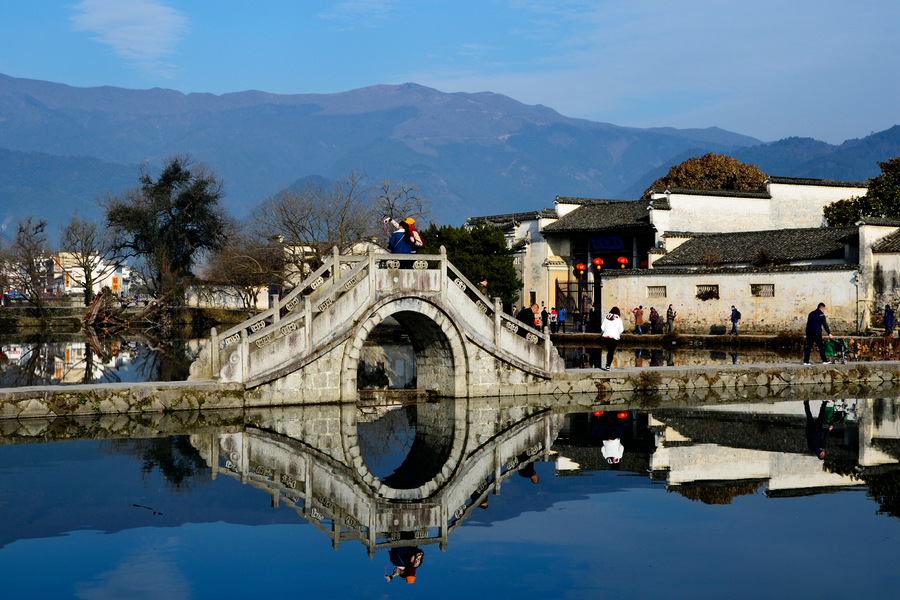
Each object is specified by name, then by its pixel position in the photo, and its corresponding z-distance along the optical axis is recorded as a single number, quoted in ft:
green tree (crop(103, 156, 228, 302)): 211.41
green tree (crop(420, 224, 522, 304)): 155.74
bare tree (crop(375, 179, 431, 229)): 180.45
